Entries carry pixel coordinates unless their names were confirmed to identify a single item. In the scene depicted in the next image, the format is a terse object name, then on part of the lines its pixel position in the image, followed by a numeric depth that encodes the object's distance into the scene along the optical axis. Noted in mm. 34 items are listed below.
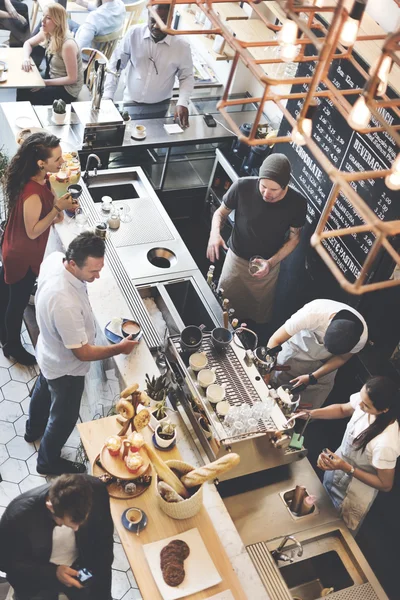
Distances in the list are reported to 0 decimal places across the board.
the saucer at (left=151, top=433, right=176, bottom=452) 3295
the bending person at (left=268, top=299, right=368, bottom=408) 3801
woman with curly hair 4004
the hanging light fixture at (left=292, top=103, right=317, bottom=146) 2484
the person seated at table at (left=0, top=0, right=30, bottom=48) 7137
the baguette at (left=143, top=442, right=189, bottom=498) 3006
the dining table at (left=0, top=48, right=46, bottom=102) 6148
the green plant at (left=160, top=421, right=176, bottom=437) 3303
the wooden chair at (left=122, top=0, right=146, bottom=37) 7467
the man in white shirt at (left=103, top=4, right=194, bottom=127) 5699
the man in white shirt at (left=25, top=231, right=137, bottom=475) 3389
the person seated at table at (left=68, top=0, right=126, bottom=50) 6711
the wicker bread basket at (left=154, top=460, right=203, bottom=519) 2959
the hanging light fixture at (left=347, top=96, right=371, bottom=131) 2225
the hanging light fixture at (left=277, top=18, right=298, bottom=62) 2568
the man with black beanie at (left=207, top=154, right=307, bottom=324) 4383
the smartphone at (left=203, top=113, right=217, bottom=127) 6020
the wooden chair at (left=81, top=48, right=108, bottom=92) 5534
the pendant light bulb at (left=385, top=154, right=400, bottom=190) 2223
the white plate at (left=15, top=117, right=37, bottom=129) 5355
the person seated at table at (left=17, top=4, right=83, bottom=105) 5812
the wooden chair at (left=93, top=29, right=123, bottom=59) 6906
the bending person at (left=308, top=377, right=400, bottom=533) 3365
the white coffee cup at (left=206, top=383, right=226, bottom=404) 3453
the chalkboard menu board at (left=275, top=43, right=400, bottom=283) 4301
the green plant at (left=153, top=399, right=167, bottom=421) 3443
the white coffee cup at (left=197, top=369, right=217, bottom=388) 3525
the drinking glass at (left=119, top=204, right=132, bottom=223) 4938
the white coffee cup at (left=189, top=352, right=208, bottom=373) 3602
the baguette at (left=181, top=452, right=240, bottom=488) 2902
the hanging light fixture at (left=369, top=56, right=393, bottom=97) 2149
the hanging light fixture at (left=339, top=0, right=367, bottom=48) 2418
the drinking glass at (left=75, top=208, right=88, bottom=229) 4652
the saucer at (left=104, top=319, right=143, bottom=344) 3912
